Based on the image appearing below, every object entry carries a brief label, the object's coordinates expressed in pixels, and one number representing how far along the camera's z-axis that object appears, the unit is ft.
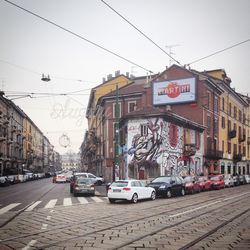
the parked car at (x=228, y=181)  134.10
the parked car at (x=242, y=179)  159.43
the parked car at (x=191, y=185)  94.84
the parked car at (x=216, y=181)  119.44
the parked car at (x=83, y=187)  86.63
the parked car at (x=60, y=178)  177.47
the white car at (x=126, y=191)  69.62
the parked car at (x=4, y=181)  149.28
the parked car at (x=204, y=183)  109.17
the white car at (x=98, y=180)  147.08
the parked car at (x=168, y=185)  82.99
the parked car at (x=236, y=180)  149.11
